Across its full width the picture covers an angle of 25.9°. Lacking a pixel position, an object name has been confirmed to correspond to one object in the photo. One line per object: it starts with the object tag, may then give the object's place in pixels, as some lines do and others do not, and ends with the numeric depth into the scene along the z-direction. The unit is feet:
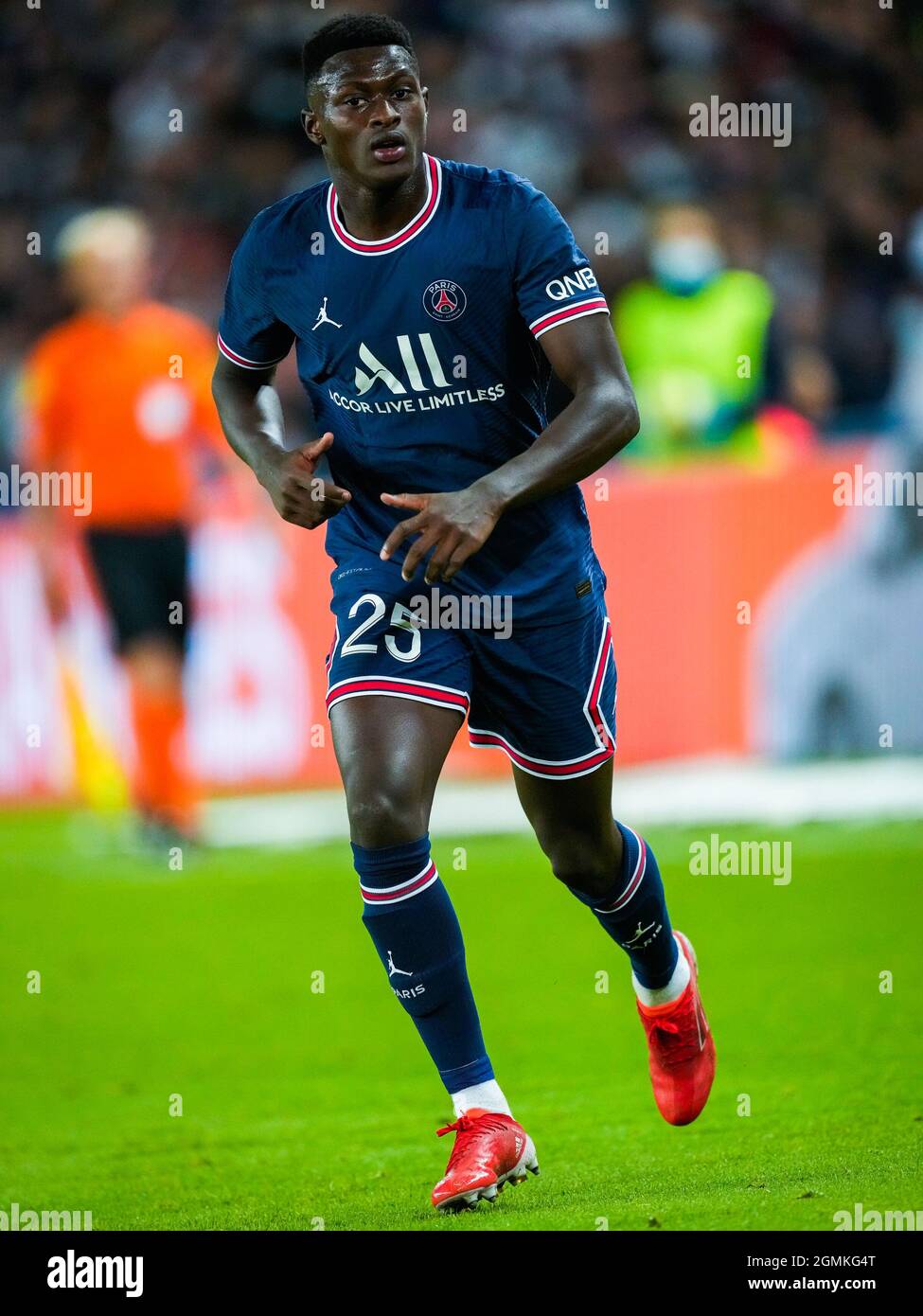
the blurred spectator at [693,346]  36.04
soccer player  13.43
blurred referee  33.17
